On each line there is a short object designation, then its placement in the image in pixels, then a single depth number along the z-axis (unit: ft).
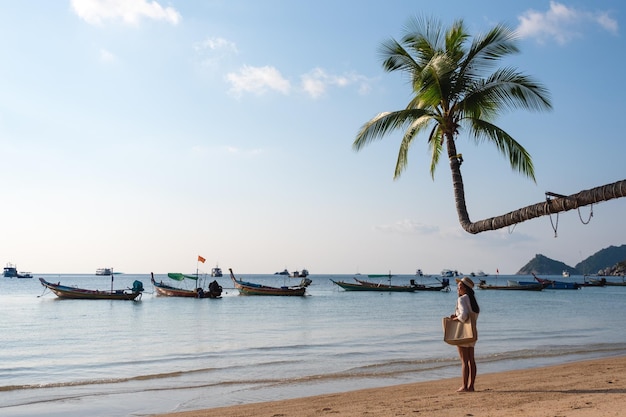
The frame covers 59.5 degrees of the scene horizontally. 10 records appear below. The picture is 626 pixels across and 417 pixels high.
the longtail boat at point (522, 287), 291.89
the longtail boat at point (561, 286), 313.32
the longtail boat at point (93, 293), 188.86
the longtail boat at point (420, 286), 273.33
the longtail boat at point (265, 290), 226.99
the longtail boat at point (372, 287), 267.39
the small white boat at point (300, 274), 532.64
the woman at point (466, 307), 28.27
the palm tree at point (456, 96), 35.01
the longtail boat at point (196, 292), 206.80
